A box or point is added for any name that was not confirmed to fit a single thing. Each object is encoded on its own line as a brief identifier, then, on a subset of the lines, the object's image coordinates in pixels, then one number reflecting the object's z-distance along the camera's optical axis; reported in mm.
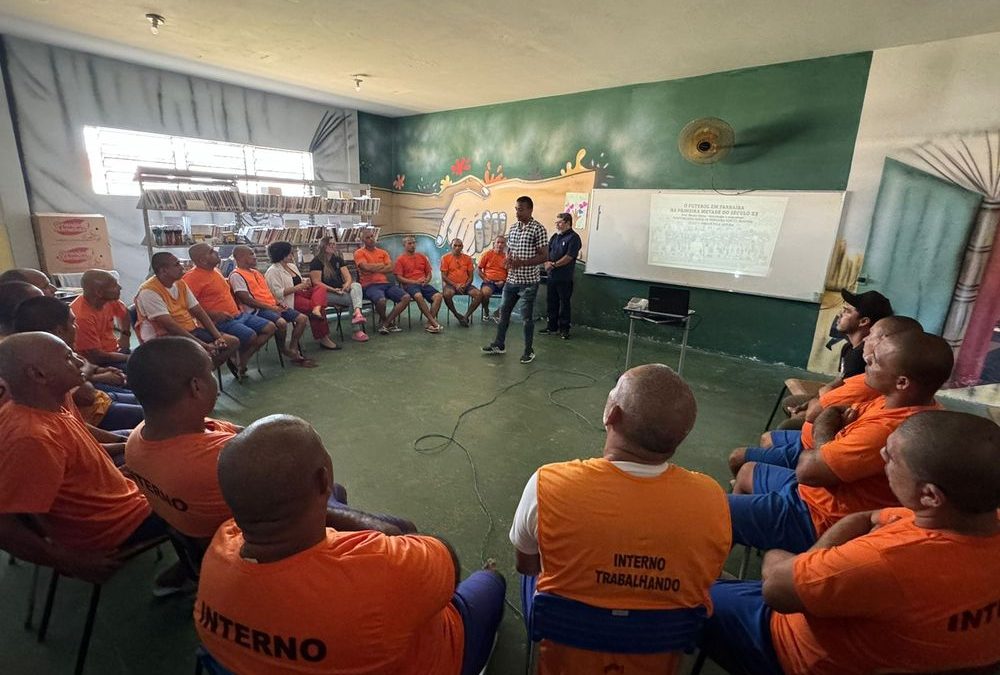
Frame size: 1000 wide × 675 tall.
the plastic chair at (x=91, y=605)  1338
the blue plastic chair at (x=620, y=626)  981
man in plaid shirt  4699
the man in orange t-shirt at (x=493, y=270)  6230
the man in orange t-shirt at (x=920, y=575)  872
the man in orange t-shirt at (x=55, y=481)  1262
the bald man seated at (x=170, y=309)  3324
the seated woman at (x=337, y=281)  5363
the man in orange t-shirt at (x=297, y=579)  779
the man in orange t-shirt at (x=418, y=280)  5918
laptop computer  3809
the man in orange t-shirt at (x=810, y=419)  1708
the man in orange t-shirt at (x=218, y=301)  3922
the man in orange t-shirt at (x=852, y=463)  1424
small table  3836
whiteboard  4477
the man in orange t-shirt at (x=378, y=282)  5688
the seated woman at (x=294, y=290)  4773
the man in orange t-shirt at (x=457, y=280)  6176
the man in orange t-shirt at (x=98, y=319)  2850
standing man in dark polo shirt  5582
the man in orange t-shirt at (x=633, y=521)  954
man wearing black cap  2377
